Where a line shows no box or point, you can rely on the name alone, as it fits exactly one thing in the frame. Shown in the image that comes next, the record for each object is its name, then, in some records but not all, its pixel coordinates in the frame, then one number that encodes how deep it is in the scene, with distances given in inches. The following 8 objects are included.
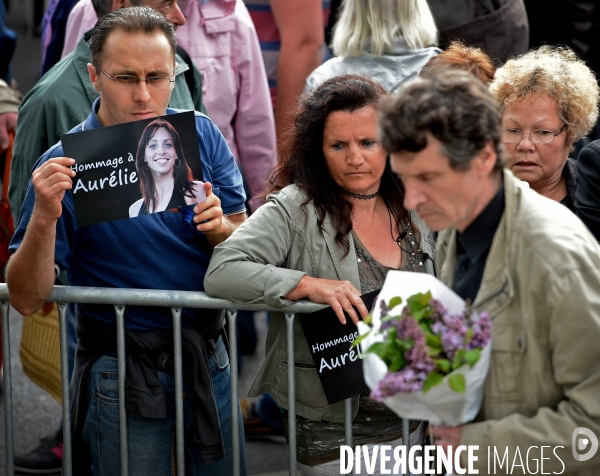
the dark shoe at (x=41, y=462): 374.9
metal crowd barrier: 249.8
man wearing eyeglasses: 258.7
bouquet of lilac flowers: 176.2
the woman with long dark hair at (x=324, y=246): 248.8
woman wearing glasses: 284.4
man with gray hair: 176.6
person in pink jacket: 367.9
